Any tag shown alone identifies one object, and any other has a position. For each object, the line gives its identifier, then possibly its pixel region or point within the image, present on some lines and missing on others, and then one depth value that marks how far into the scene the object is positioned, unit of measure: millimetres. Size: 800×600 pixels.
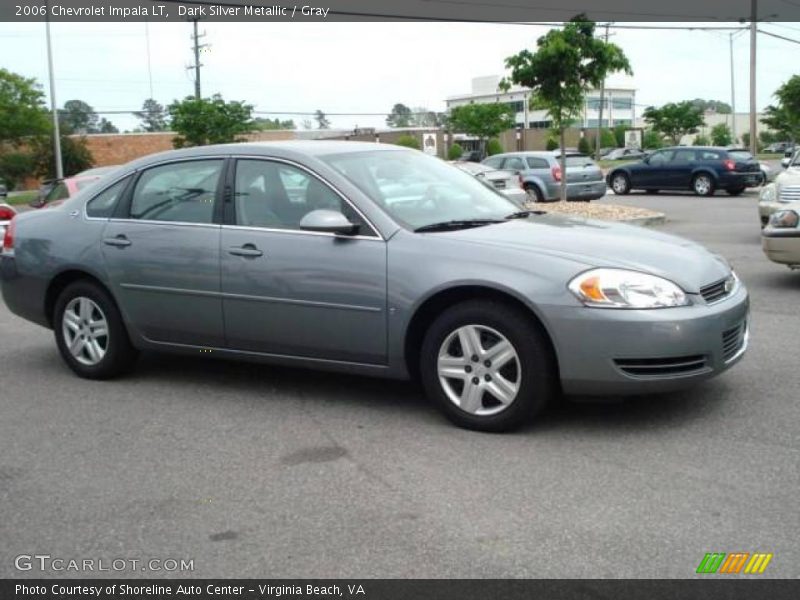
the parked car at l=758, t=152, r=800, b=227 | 11973
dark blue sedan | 26016
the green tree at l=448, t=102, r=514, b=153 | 60722
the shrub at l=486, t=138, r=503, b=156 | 60656
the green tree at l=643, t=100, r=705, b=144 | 74438
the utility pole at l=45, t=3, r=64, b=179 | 35156
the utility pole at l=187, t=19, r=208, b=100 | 49594
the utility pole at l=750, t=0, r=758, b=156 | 35906
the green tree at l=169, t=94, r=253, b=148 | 28922
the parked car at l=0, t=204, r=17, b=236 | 11273
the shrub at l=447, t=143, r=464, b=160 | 61475
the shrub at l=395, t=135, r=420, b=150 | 43906
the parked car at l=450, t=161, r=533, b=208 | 20906
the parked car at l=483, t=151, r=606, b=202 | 23641
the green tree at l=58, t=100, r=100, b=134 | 75062
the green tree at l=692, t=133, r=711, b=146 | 77669
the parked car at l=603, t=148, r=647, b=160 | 63309
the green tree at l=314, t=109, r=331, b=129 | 80969
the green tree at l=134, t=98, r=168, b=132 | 81625
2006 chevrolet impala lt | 4844
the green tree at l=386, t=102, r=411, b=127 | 111112
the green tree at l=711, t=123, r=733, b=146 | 77375
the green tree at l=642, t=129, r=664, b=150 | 79469
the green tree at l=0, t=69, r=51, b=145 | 40219
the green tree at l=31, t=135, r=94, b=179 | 44094
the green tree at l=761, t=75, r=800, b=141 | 41781
